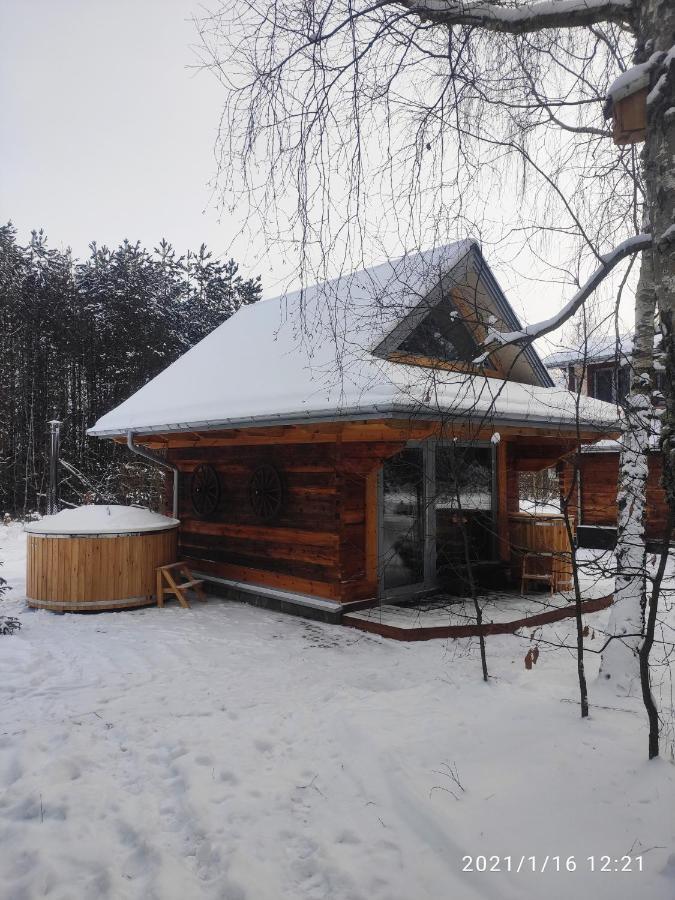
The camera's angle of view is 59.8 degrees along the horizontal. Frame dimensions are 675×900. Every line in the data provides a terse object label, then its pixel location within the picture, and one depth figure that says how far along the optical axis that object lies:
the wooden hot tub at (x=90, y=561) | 8.38
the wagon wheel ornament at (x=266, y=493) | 8.69
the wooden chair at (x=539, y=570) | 8.95
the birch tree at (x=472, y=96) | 2.44
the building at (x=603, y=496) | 13.86
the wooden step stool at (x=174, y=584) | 8.69
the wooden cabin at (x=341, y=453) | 7.25
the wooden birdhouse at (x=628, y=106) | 2.67
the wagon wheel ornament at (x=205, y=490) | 9.97
